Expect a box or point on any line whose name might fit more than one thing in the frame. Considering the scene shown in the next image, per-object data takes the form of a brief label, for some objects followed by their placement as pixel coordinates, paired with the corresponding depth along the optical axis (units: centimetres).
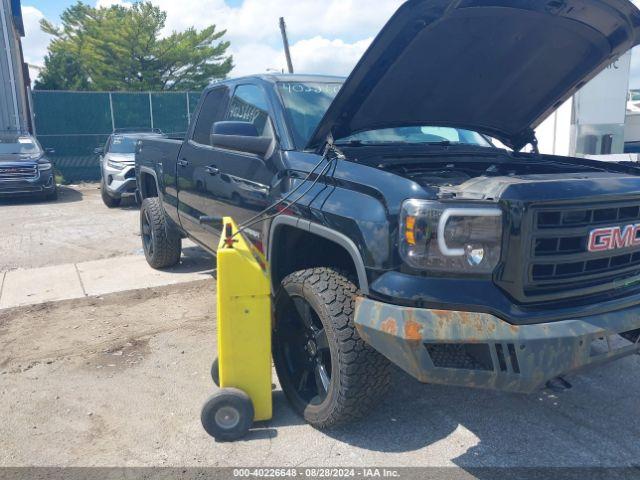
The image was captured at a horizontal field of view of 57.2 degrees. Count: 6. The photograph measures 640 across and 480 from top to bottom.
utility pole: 2348
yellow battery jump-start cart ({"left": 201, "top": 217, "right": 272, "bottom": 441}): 297
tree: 3147
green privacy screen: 1784
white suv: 1216
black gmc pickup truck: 245
